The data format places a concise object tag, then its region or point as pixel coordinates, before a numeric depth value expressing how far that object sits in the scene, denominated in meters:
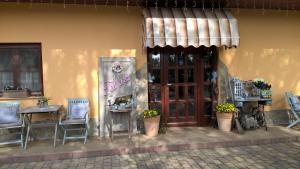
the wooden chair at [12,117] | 6.25
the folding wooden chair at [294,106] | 7.60
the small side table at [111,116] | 6.79
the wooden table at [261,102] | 7.41
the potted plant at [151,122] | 6.82
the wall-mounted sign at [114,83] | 7.00
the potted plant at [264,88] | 7.48
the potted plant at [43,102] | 6.56
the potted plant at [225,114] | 7.21
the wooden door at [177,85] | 7.64
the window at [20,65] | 6.88
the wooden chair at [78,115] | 6.56
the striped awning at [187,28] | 6.59
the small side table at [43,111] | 6.22
